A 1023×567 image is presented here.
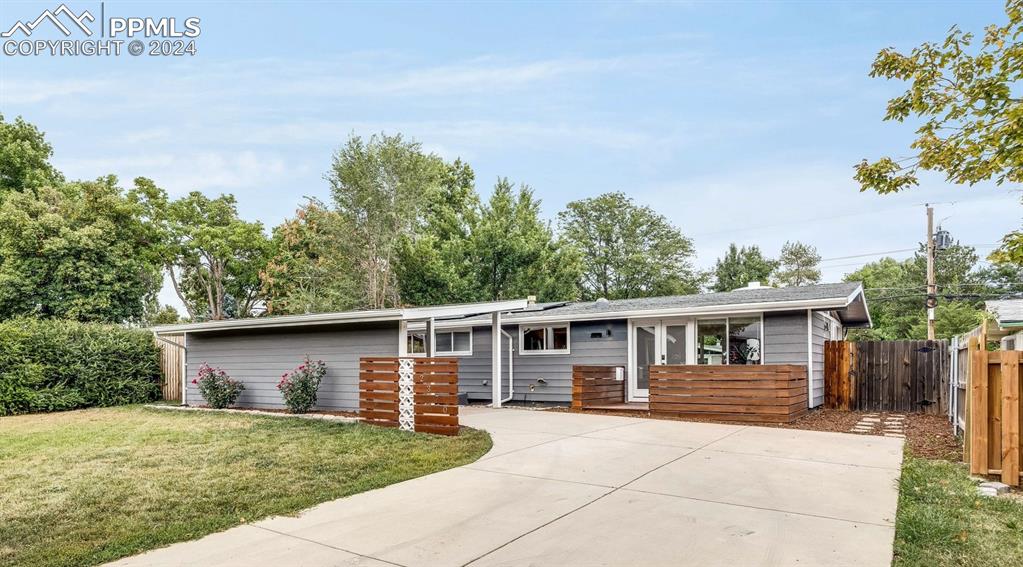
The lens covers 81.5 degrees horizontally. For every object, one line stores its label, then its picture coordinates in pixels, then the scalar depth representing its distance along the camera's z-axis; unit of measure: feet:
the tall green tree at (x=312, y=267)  82.64
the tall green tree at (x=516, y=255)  75.87
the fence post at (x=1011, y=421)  17.02
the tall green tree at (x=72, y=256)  70.03
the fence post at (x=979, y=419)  17.93
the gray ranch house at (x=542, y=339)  35.47
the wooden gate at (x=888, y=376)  38.50
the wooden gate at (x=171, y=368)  49.19
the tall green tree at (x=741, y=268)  109.50
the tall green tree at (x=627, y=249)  115.65
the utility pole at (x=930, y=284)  61.41
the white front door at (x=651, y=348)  40.27
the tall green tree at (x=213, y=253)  90.79
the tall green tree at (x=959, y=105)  16.97
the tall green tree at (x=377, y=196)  81.71
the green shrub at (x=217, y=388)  40.47
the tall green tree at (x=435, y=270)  74.64
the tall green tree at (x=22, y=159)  82.07
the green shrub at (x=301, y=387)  35.83
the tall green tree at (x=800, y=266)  129.59
